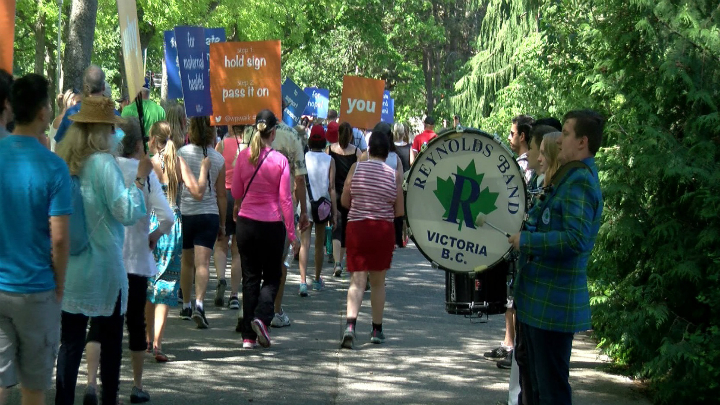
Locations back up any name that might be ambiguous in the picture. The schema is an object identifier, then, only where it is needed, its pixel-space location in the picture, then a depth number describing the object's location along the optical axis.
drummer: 5.20
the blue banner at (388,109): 23.94
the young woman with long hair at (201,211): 9.62
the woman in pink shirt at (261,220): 8.97
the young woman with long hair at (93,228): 5.87
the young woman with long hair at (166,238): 8.30
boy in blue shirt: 5.02
